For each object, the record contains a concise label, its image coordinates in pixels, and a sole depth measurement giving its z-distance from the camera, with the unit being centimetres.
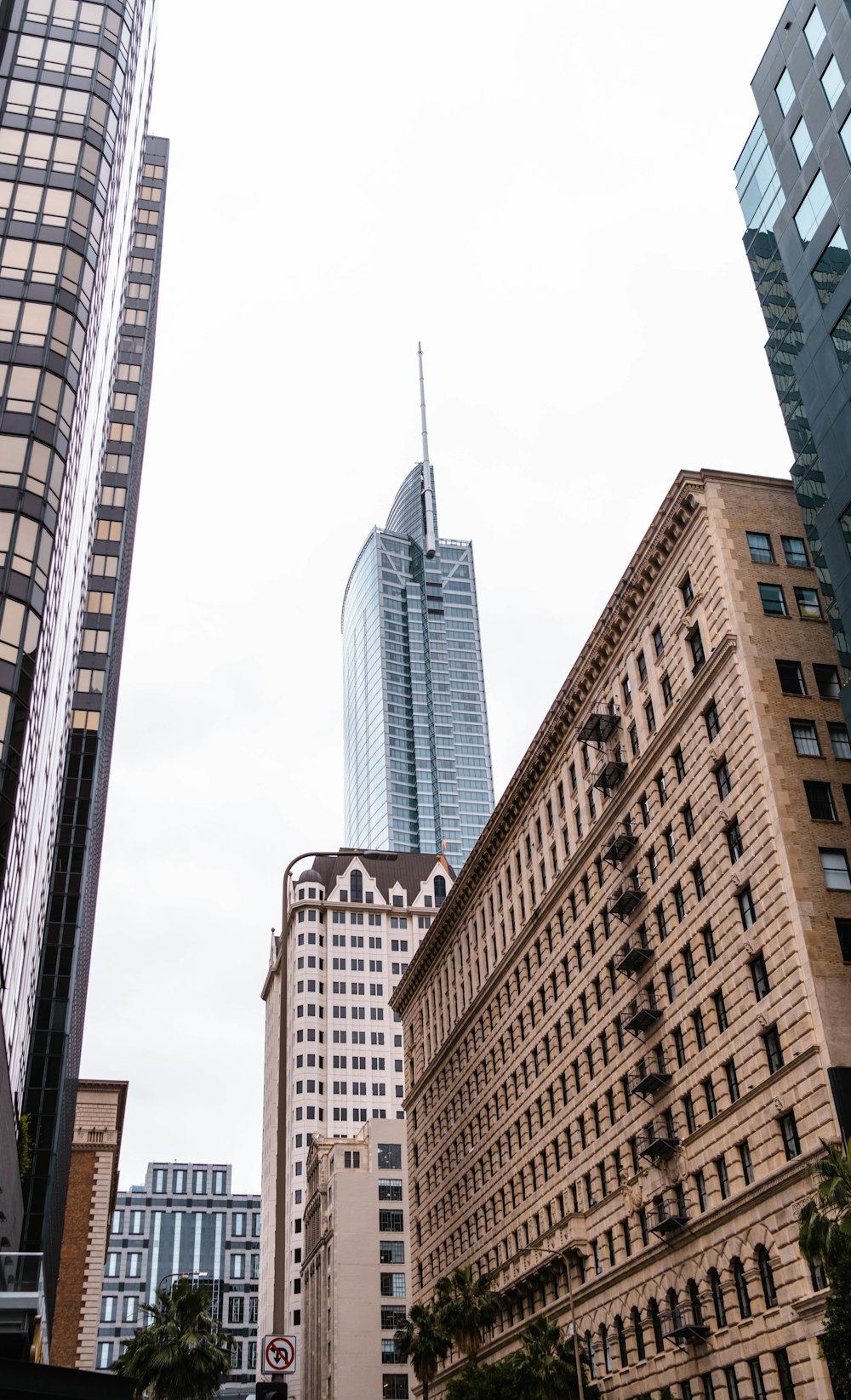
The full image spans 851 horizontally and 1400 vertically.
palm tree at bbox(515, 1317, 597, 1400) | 6166
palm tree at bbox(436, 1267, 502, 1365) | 7538
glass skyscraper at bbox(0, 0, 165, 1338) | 4962
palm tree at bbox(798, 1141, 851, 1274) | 3231
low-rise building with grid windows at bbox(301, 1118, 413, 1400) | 13300
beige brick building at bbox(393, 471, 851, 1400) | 4772
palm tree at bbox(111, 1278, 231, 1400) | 5881
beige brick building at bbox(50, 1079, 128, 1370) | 11738
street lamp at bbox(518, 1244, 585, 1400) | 6719
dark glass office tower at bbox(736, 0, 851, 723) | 5306
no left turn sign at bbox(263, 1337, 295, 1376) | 2666
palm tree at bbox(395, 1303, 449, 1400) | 7994
